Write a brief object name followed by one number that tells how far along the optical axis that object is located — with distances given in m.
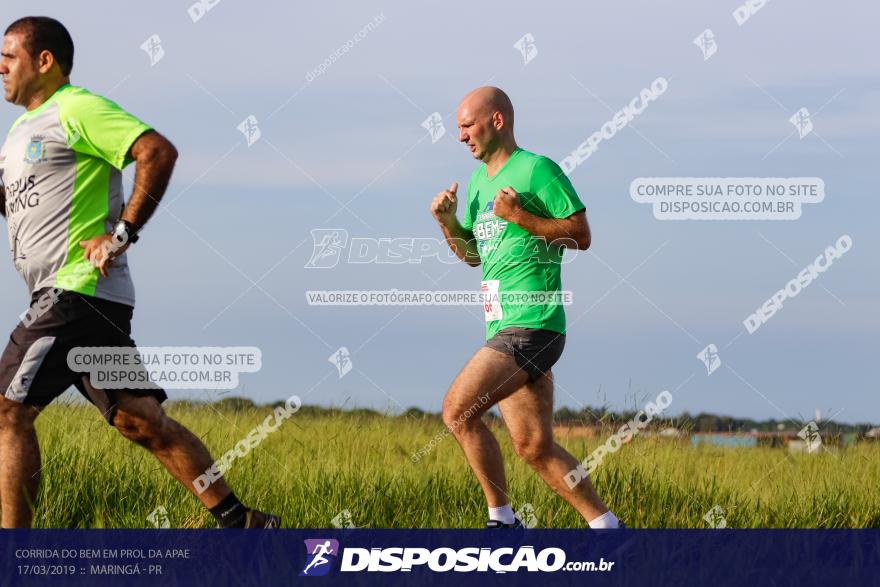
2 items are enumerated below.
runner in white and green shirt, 11.69
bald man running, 12.59
